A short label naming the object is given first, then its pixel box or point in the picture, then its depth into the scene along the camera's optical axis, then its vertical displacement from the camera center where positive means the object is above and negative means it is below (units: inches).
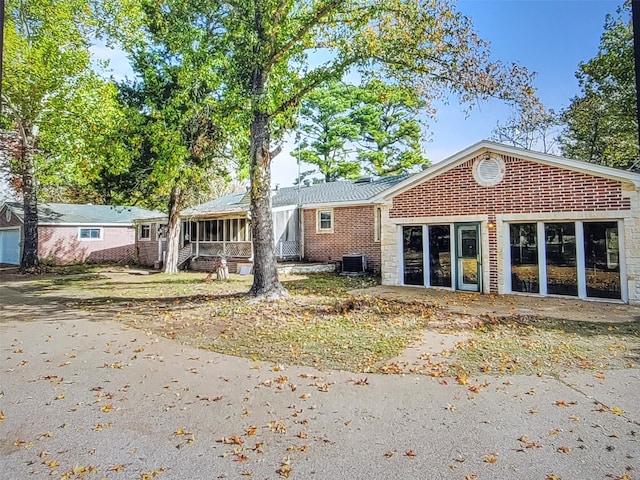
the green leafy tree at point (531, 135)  837.8 +230.6
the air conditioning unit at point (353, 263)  660.7 -28.3
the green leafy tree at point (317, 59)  368.8 +181.1
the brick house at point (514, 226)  389.4 +18.1
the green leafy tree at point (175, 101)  449.1 +200.6
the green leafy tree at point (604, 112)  500.4 +212.2
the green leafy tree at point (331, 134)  1295.5 +354.3
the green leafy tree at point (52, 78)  582.2 +251.6
